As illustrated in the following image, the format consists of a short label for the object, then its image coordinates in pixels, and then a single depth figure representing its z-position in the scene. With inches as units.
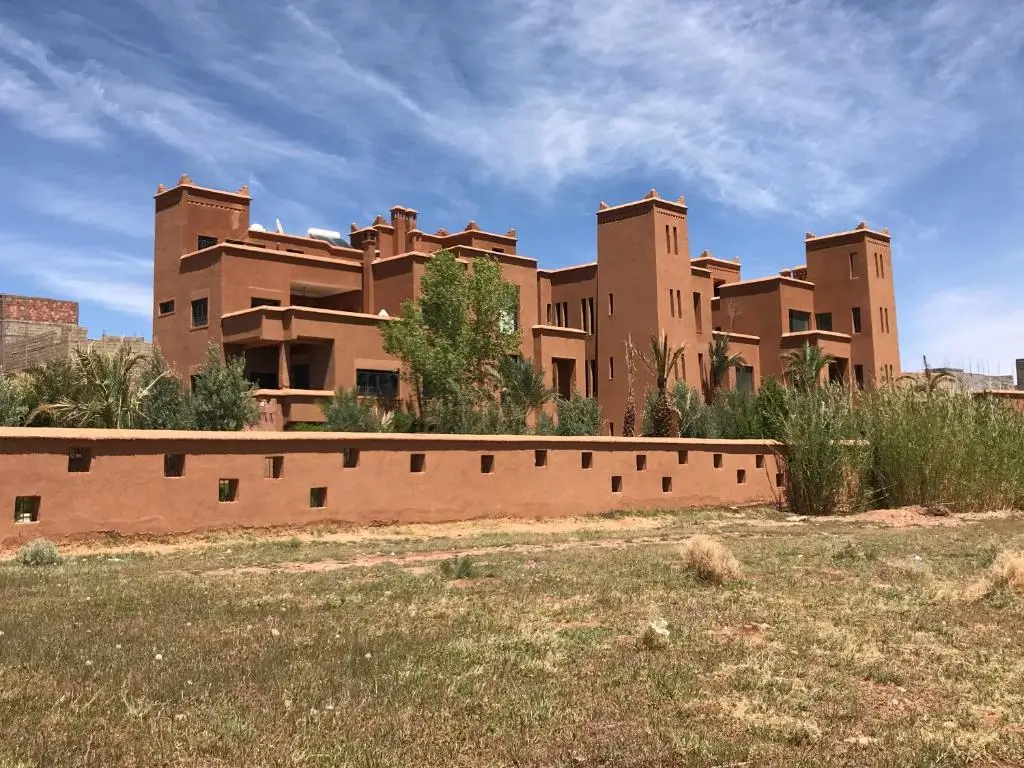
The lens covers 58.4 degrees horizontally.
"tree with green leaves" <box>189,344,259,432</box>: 990.4
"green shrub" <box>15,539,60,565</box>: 485.4
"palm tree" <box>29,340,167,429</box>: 863.1
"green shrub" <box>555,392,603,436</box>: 1357.0
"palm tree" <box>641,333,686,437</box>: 1130.5
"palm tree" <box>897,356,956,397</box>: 962.0
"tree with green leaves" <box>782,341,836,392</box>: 1597.9
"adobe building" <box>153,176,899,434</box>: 1339.8
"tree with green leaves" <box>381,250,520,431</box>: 1241.4
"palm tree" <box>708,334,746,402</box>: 1701.5
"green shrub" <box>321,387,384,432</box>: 1085.8
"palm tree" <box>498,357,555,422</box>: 1307.8
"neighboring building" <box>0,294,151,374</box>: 1524.4
